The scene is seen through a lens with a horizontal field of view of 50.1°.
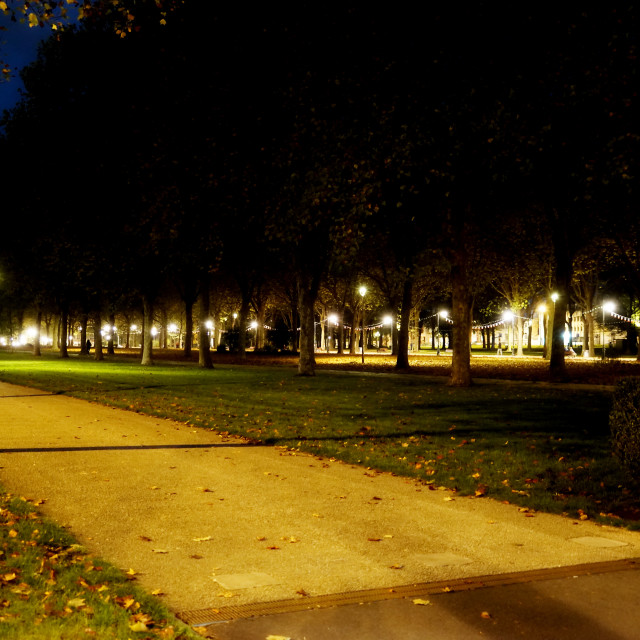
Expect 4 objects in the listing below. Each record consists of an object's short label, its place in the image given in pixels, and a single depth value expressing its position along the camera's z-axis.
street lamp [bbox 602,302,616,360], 51.78
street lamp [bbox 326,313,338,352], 70.38
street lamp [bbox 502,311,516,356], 56.31
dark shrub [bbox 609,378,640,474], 8.40
